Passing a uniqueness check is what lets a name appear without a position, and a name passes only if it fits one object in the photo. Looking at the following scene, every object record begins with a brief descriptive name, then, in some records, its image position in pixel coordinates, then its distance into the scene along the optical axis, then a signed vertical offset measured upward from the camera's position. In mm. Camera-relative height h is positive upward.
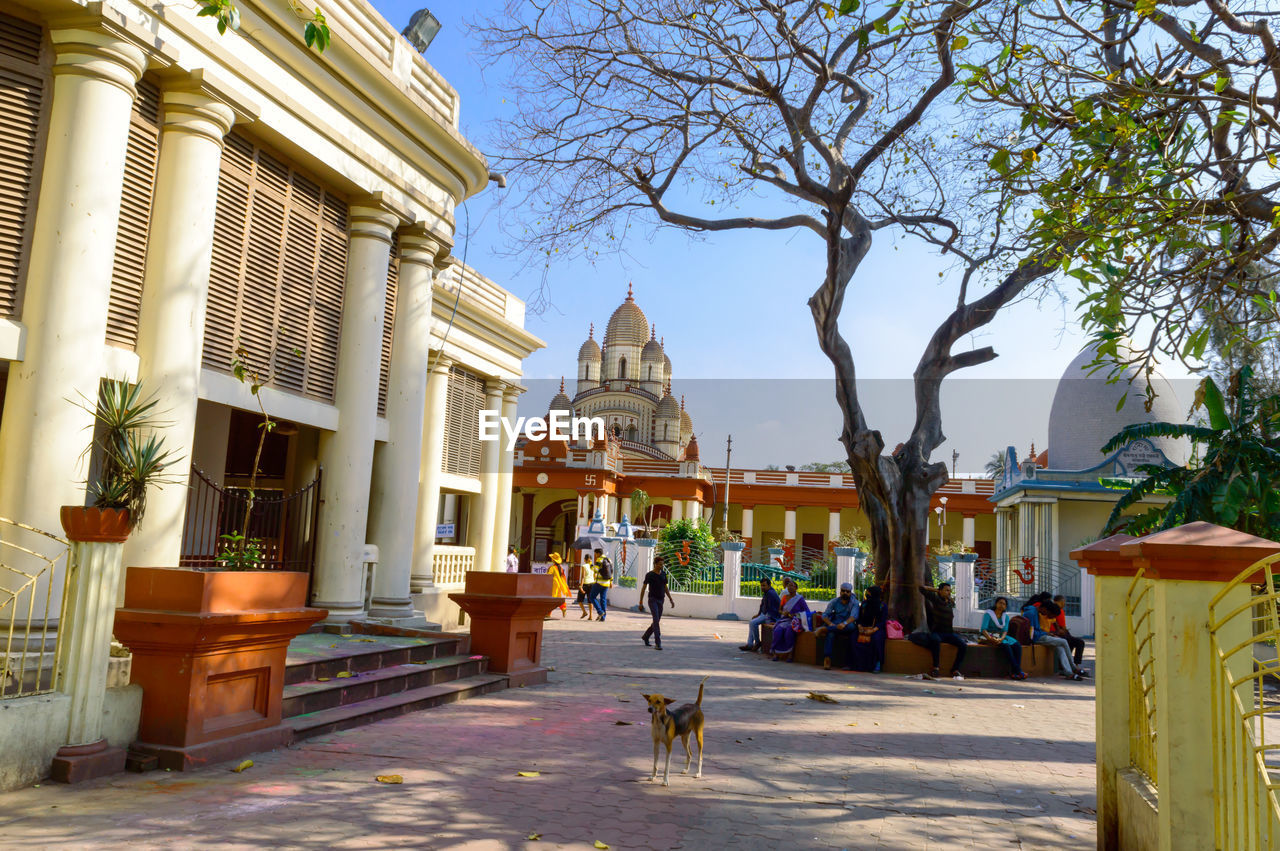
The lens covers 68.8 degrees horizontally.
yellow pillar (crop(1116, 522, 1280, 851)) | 3279 -325
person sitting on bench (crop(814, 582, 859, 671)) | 13188 -961
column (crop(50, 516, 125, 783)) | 5383 -788
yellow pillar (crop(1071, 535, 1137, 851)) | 4648 -556
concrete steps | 7070 -1271
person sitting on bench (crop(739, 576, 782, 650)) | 14938 -1010
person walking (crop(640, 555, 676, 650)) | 14398 -754
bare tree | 11117 +4637
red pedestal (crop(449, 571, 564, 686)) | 9898 -840
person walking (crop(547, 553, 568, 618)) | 19414 -865
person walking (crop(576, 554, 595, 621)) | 19969 -1024
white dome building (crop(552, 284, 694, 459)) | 60000 +10298
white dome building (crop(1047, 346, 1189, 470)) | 24281 +3981
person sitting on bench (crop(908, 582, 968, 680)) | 12922 -995
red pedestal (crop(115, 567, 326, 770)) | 5730 -842
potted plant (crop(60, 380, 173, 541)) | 5406 +210
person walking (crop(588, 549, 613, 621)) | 19906 -907
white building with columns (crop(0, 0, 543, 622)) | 6387 +2270
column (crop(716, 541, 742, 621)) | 22734 -762
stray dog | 5801 -1104
